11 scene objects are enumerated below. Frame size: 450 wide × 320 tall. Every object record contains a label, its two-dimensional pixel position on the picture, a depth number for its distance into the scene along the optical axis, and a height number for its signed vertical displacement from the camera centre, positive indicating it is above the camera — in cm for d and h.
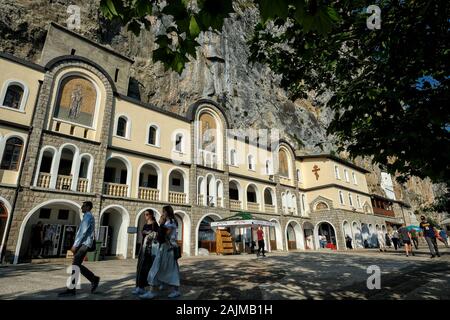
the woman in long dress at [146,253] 514 -9
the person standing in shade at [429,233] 1216 +34
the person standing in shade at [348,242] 2798 +6
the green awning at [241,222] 1795 +160
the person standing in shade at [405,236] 1483 +25
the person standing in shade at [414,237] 2456 +34
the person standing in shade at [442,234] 2277 +50
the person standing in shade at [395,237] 2242 +36
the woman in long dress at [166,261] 504 -26
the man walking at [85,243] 516 +13
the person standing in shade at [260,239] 1607 +35
